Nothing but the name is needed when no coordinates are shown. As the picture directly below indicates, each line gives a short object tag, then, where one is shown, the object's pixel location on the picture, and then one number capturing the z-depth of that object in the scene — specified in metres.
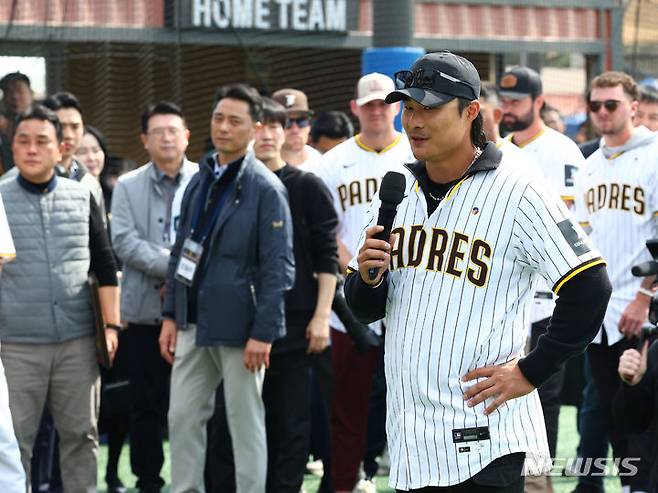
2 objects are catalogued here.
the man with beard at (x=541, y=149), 9.35
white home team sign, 20.05
